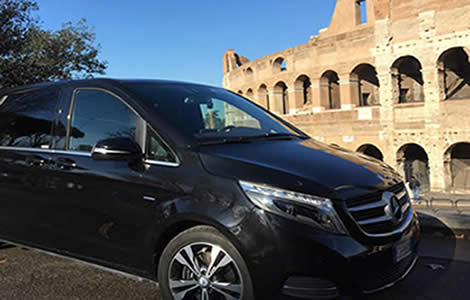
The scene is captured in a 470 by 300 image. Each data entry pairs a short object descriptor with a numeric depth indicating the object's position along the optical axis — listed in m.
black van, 2.12
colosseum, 21.30
